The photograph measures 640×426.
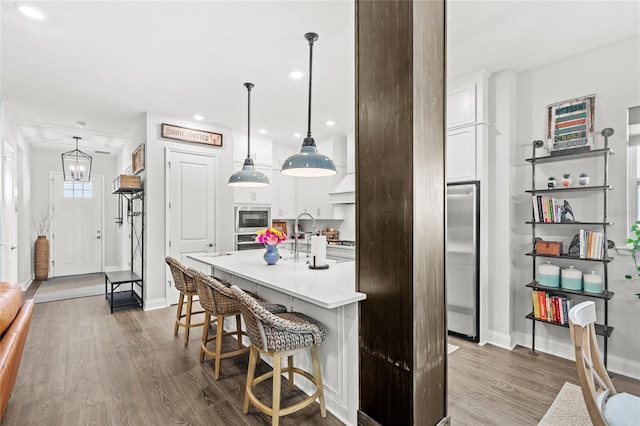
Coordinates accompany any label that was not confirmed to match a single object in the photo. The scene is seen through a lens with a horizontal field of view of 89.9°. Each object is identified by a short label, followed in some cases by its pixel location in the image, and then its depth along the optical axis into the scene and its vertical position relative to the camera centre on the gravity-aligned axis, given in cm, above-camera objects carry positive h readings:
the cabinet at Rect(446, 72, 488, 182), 327 +88
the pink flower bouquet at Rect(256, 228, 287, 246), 292 -24
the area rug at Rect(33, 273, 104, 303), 526 -140
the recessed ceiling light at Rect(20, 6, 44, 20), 230 +146
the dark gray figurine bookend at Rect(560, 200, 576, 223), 288 -4
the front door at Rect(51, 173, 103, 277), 697 -34
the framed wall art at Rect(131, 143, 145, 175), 471 +81
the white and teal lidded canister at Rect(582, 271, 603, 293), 271 -62
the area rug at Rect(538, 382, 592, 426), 205 -136
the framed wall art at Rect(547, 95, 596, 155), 286 +78
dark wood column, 167 +0
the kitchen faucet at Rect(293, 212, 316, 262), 321 -45
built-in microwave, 544 -12
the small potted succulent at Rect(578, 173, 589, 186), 283 +27
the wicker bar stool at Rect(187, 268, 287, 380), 244 -73
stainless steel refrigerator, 331 -50
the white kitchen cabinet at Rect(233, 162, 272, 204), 550 +31
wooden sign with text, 467 +116
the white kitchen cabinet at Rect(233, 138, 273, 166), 555 +107
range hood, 522 +31
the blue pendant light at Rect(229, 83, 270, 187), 357 +38
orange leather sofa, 163 -70
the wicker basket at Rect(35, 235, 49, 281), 650 -94
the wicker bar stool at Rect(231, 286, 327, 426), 184 -76
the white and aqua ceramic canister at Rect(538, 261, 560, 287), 295 -60
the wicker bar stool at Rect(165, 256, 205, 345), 308 -71
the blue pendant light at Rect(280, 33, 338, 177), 265 +43
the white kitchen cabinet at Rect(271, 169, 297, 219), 610 +29
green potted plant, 244 -28
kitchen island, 196 -71
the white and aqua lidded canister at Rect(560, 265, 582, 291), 282 -61
